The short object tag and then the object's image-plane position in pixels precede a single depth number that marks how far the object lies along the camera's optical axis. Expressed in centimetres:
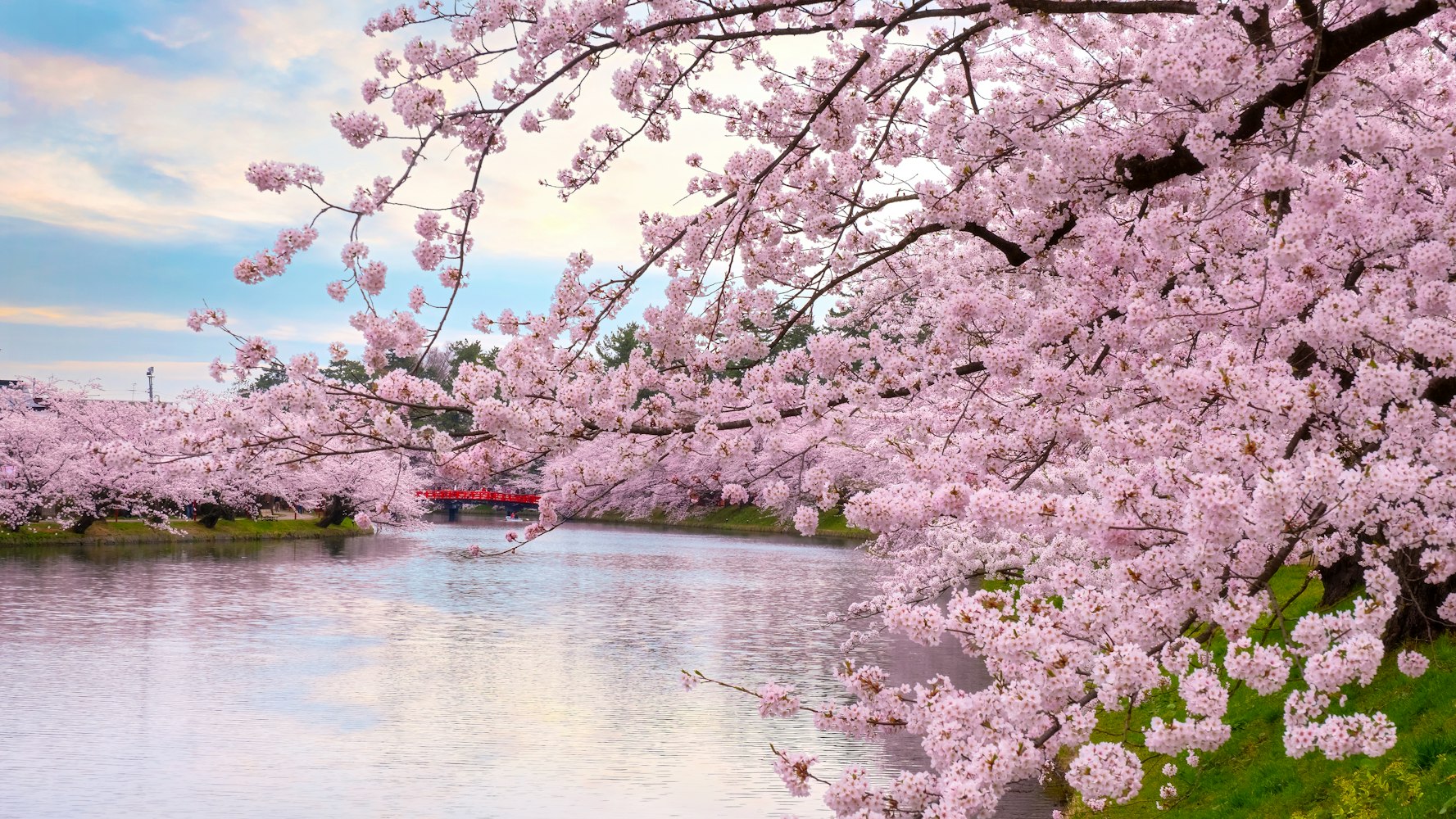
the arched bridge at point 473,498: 7544
